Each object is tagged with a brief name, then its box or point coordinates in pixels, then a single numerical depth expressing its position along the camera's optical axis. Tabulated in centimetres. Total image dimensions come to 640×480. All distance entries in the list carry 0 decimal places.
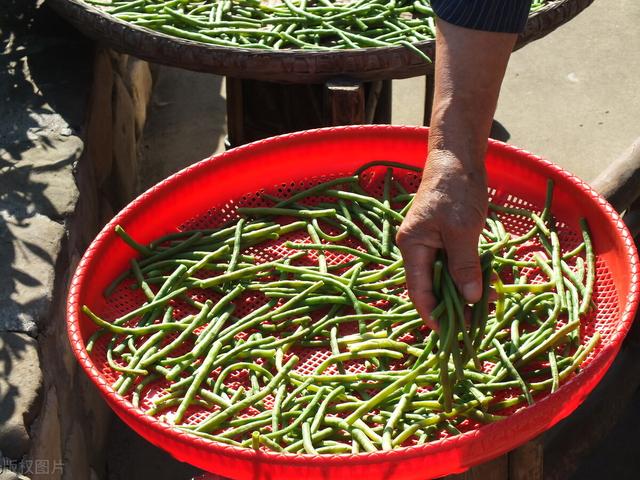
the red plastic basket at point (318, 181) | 150
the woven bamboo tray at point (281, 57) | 254
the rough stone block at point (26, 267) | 215
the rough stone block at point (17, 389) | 187
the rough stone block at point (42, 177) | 252
